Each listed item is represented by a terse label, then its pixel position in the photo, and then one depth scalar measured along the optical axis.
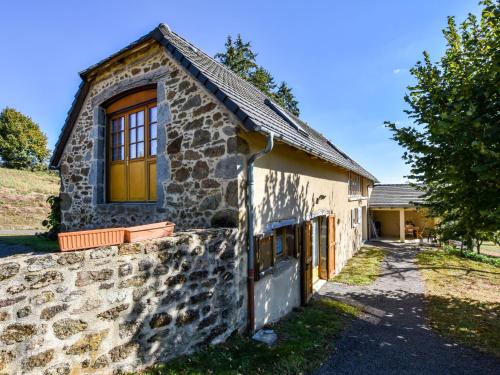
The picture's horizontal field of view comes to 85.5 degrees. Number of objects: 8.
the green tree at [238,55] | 23.84
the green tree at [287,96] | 28.58
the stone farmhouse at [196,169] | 4.78
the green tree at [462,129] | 4.68
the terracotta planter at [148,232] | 3.31
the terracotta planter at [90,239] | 2.78
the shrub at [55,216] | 9.51
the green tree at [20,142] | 34.72
